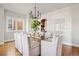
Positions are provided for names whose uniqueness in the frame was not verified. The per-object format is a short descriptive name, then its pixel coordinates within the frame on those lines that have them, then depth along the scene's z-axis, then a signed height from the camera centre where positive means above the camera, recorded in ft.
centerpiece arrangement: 6.38 +0.22
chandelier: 6.46 +1.06
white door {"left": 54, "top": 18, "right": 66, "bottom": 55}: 6.13 -0.08
